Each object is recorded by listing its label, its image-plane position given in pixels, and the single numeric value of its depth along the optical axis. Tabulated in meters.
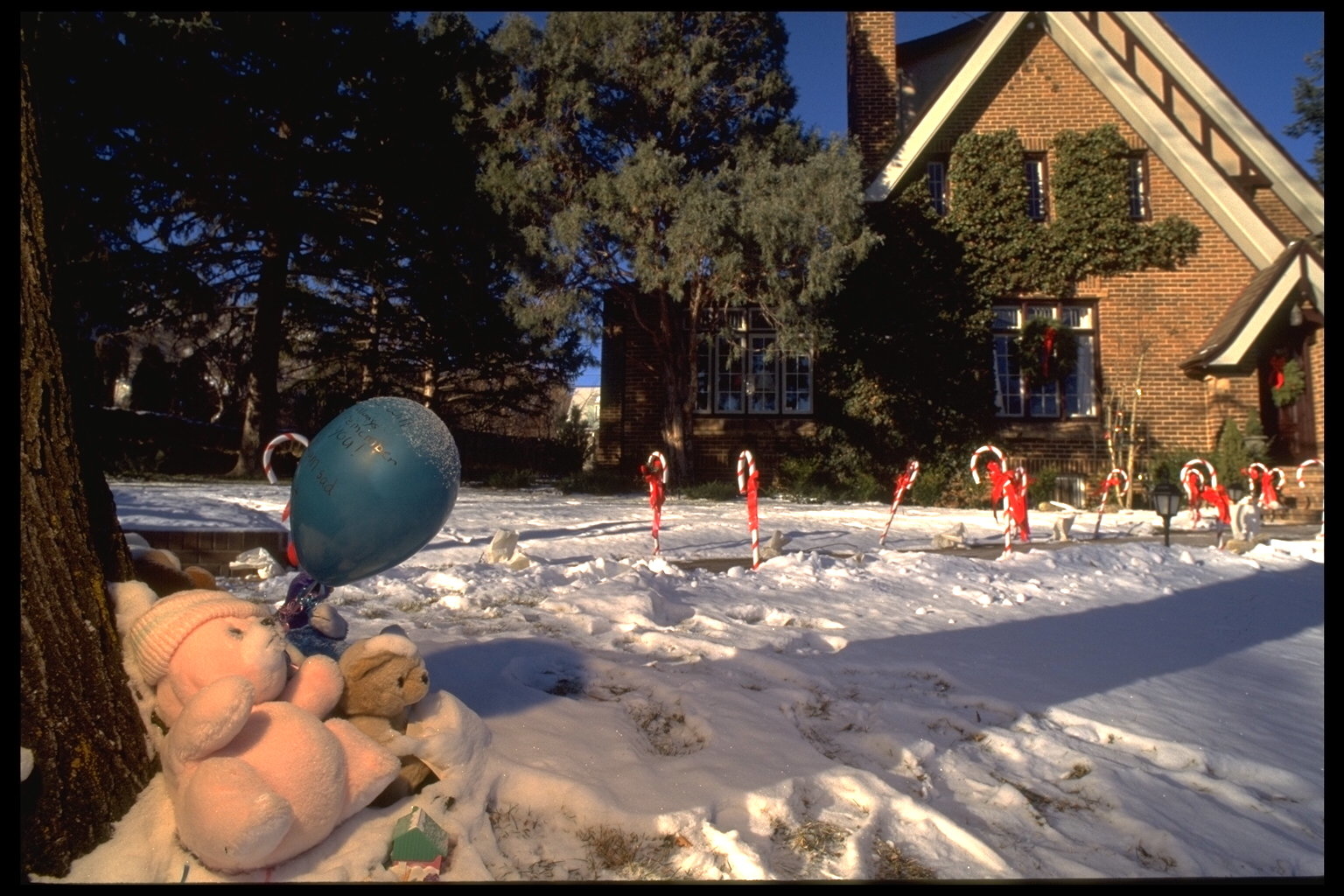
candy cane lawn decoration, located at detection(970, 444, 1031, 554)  9.22
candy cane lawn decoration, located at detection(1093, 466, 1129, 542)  13.40
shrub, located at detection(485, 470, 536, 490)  16.30
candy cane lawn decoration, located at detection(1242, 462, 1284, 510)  12.84
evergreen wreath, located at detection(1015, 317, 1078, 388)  16.61
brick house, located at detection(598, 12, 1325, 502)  16.22
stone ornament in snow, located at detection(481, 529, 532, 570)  6.76
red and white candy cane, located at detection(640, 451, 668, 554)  8.21
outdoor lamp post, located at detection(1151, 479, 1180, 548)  9.36
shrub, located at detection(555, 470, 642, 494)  15.32
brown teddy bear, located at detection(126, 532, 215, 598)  2.74
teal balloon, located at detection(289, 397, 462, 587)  2.49
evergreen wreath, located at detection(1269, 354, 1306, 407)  15.77
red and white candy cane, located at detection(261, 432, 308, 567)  2.99
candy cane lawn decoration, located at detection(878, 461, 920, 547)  9.41
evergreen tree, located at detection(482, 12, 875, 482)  14.03
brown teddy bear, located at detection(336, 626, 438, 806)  2.32
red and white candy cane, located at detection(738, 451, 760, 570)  7.57
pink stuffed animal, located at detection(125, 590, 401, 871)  1.88
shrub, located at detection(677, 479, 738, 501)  14.30
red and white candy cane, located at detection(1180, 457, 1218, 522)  10.76
